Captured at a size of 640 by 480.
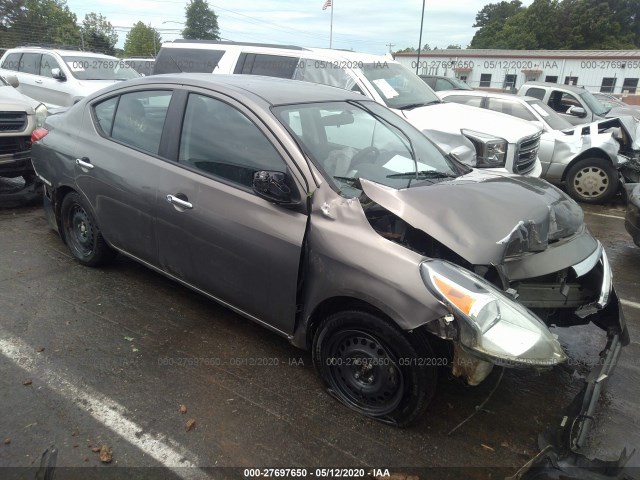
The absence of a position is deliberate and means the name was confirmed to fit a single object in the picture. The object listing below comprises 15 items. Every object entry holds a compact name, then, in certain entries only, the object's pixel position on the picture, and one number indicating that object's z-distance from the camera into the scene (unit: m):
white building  43.41
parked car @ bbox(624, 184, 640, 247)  5.31
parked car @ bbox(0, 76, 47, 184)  6.12
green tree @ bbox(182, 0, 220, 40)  88.75
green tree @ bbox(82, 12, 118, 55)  34.35
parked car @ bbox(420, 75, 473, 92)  14.28
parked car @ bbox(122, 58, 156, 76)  17.98
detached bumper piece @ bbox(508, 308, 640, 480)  2.09
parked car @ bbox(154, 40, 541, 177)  6.29
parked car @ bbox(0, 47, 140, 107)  9.98
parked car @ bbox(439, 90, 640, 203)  8.08
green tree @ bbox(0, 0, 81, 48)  30.47
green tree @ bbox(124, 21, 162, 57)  73.00
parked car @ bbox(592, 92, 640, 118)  21.94
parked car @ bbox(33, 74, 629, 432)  2.46
